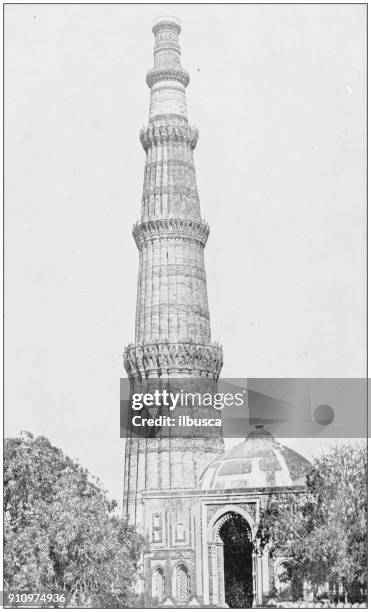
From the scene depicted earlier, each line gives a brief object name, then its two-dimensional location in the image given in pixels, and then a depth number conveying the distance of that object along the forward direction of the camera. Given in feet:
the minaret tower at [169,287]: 163.53
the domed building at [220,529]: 144.15
